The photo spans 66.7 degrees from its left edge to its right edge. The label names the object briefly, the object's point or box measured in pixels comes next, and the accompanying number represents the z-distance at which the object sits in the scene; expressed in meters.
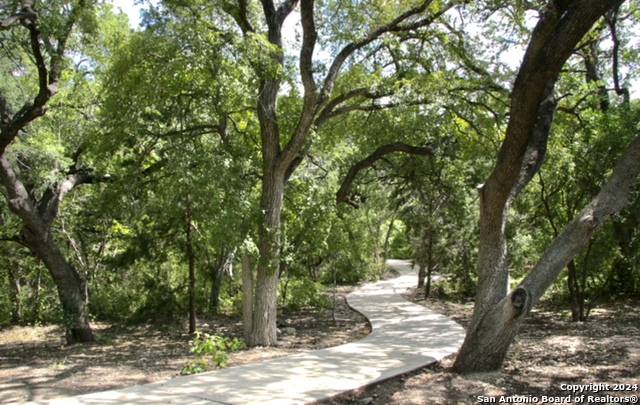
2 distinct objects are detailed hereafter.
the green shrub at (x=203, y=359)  6.68
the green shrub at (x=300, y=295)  16.17
